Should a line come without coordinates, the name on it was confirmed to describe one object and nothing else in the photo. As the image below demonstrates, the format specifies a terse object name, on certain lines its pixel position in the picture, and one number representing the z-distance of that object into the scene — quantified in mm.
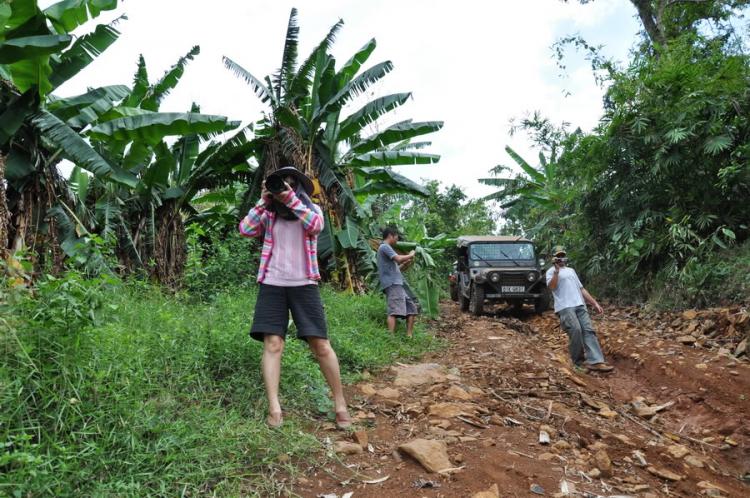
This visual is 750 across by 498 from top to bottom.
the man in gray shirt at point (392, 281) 7289
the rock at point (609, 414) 4664
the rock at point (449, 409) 3945
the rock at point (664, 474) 3371
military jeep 12070
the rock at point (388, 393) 4508
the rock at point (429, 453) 2947
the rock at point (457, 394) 4495
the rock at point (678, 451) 3795
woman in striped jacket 3336
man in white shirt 6957
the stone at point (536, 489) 2750
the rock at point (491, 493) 2605
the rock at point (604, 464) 3174
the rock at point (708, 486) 3337
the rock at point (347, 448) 3123
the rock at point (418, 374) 5141
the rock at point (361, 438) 3279
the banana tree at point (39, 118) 5914
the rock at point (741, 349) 6961
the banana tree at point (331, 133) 9398
